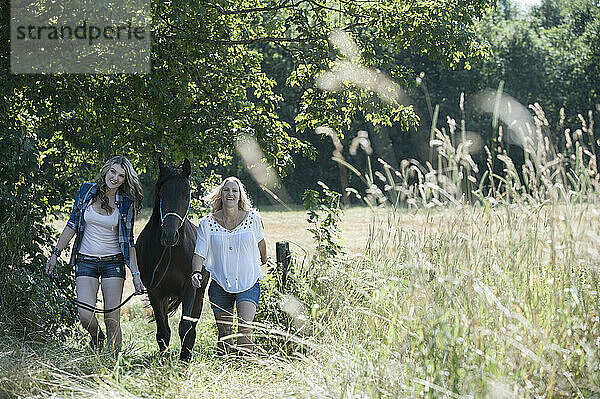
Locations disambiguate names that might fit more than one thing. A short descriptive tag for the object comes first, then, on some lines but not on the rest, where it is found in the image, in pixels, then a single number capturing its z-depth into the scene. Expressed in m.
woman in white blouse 11.32
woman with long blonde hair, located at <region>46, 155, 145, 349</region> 11.41
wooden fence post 14.99
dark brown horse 11.70
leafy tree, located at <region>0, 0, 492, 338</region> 15.43
